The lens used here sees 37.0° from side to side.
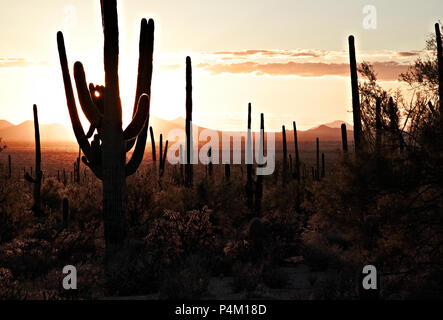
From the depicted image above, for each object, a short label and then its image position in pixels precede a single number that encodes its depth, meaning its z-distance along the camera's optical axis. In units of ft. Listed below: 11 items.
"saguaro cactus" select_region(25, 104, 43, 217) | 95.30
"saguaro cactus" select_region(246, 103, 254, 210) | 103.21
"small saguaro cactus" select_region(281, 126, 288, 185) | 139.05
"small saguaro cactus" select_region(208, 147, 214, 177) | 128.42
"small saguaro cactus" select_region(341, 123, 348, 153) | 97.60
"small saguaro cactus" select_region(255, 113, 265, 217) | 98.73
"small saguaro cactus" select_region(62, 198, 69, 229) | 74.82
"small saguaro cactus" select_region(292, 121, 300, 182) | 130.93
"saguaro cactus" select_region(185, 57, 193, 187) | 98.05
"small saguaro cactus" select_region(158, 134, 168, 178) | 128.81
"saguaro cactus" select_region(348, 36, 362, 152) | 83.24
